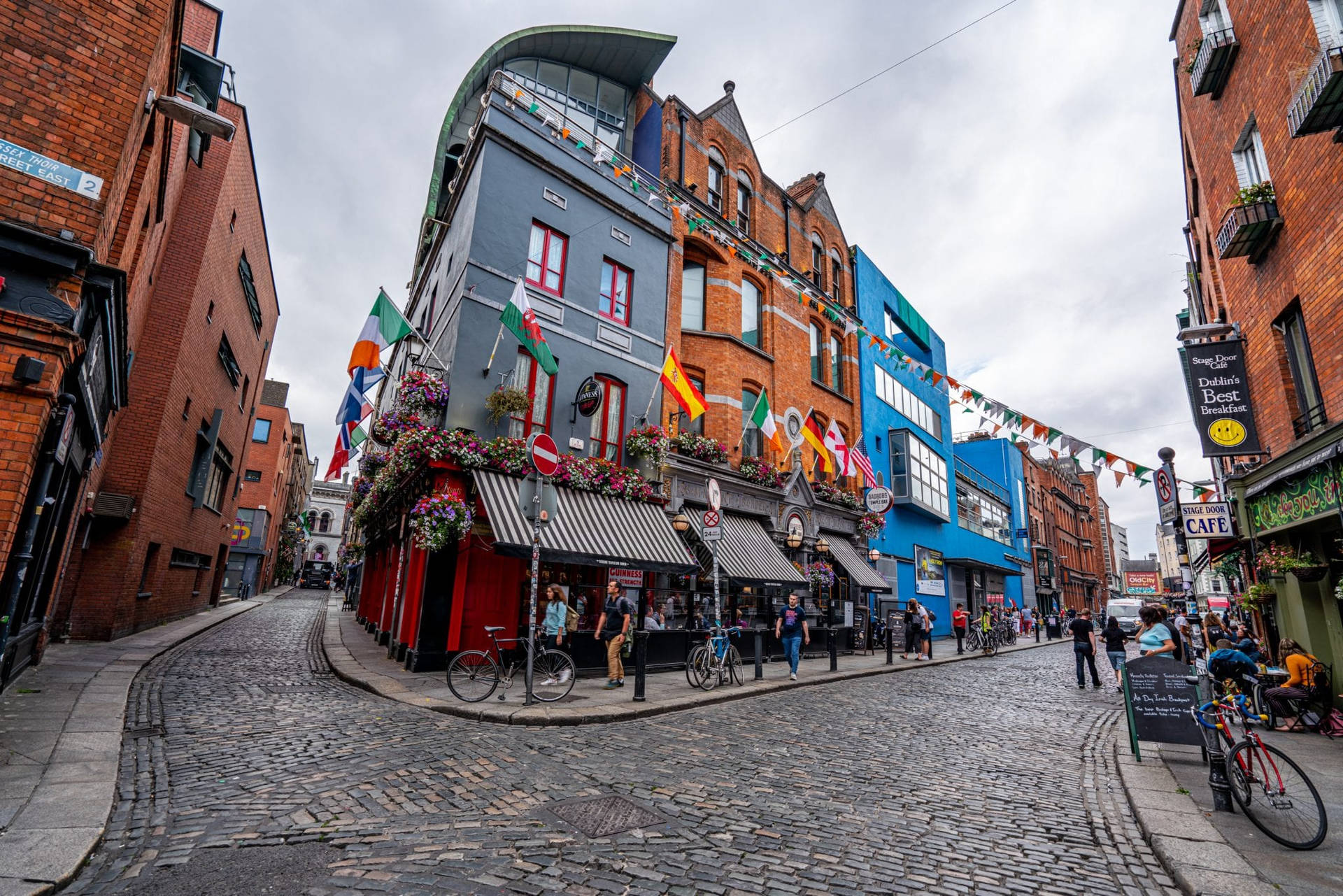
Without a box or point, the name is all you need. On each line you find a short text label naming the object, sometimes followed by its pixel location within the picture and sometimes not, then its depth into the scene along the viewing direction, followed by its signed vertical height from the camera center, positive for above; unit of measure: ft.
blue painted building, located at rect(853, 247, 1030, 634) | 87.61 +20.17
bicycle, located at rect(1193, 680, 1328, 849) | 14.92 -4.19
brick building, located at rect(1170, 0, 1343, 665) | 28.63 +19.27
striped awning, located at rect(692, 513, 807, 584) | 51.08 +3.99
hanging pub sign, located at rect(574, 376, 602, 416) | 47.52 +14.79
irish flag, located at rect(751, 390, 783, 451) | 55.57 +16.02
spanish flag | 48.47 +16.11
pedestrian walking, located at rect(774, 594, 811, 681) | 45.70 -1.90
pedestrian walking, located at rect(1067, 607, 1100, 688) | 46.48 -2.07
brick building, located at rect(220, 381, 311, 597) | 137.28 +20.09
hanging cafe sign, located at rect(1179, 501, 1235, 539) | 33.30 +5.13
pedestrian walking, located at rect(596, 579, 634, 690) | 36.99 -1.74
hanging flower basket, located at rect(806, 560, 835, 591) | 61.93 +3.08
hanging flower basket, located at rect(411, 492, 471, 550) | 37.01 +4.26
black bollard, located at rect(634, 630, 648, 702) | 32.99 -3.31
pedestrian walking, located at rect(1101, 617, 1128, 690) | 43.70 -1.71
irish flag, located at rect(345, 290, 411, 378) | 41.24 +16.60
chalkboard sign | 23.47 -3.09
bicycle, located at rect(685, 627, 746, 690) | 38.96 -3.65
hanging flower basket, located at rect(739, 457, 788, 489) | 59.98 +12.35
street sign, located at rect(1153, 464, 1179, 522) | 33.65 +6.53
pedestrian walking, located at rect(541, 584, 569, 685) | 37.86 -1.37
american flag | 67.36 +15.19
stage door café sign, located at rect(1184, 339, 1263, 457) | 36.11 +12.61
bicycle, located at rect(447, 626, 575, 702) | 31.53 -4.17
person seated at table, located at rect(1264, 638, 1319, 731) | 30.37 -3.13
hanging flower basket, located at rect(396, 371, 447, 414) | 40.73 +12.65
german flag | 61.93 +16.06
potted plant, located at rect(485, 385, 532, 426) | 42.96 +12.85
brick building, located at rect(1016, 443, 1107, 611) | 167.94 +24.16
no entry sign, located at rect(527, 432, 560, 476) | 30.78 +6.79
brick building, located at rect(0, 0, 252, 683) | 19.63 +12.13
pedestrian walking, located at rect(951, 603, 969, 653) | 73.74 -1.53
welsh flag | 41.83 +17.57
